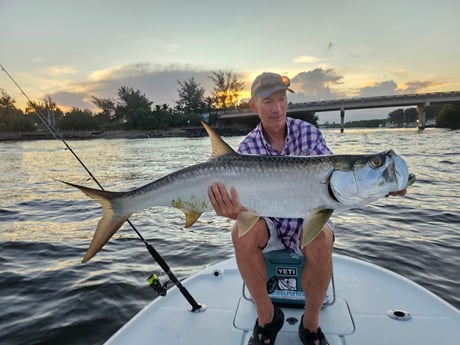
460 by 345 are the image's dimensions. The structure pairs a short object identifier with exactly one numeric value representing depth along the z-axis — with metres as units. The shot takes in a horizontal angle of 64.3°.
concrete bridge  58.12
